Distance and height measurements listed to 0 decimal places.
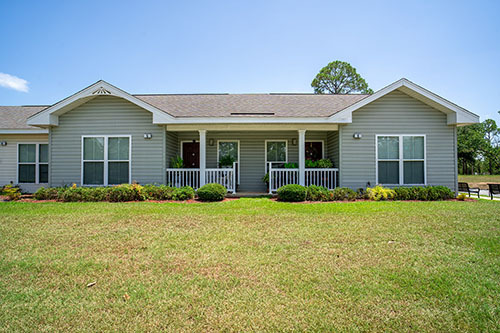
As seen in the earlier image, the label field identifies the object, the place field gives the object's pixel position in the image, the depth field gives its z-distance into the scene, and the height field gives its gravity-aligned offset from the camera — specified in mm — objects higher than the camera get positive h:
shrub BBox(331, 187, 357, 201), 10039 -853
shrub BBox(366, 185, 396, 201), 10000 -844
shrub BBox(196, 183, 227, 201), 9531 -746
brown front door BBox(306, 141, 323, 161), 13422 +1011
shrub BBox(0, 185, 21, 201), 10105 -805
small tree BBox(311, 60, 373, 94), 36656 +12272
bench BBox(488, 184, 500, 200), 12570 -819
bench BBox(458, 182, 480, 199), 12255 -754
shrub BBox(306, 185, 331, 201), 9883 -861
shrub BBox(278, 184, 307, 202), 9617 -768
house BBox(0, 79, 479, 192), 10836 +1392
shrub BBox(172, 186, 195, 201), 9891 -810
